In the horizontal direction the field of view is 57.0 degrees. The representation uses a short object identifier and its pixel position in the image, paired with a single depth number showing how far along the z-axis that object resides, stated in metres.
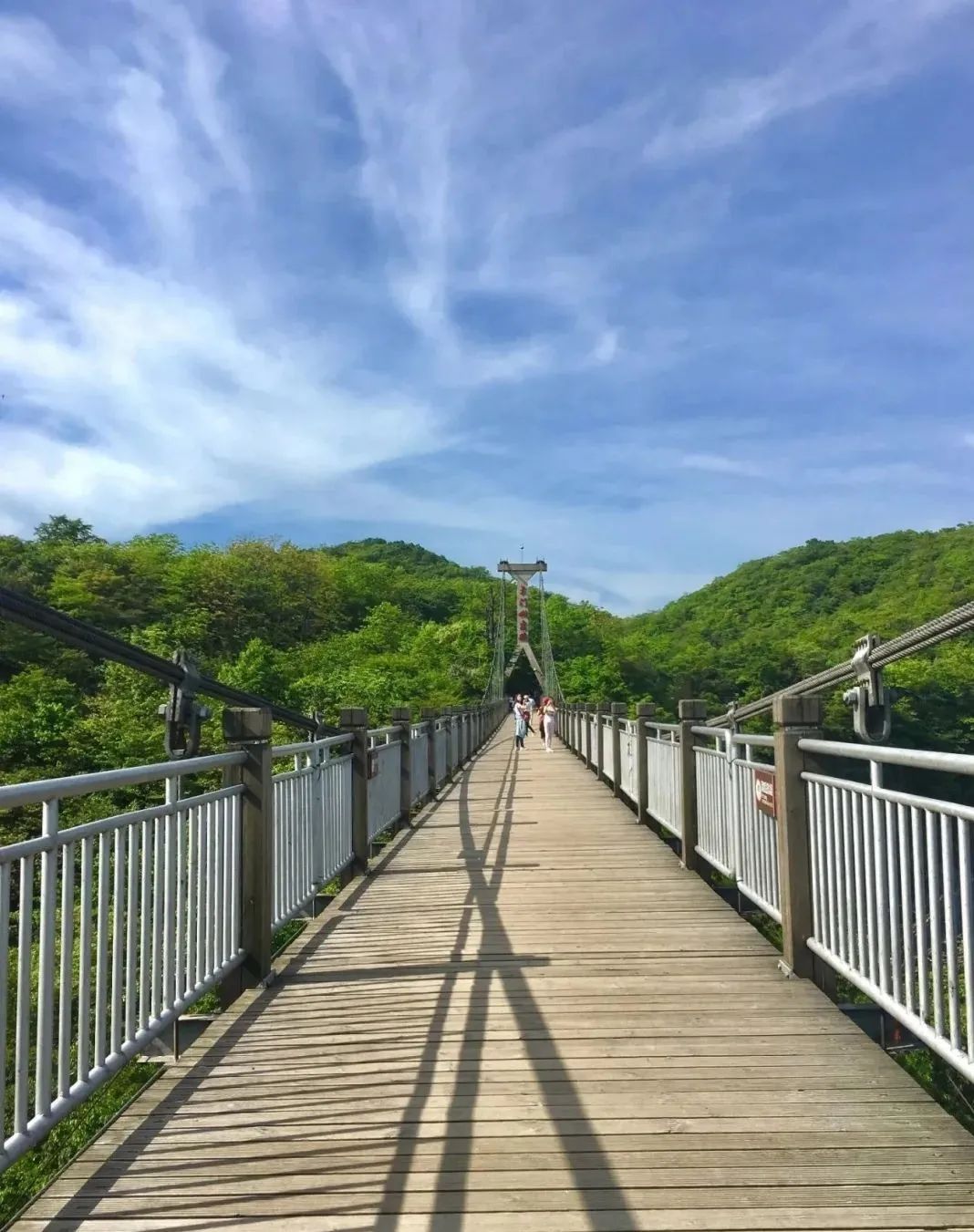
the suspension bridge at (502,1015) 2.07
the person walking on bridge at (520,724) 22.09
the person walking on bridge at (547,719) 21.72
